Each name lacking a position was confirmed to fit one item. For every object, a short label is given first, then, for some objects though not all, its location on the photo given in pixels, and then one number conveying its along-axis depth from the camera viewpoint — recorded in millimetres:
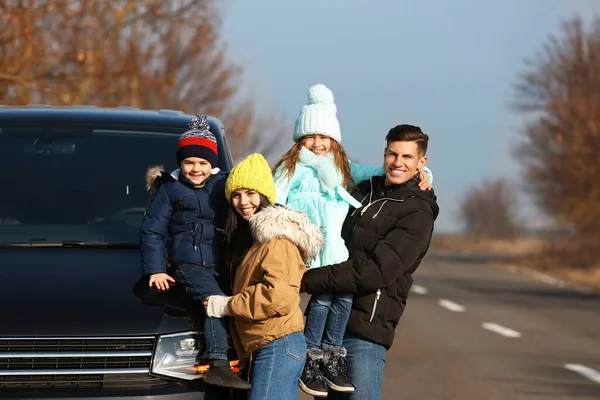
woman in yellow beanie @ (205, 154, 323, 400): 9603
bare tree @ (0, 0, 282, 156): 33203
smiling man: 10262
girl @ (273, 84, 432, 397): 10385
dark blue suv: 9451
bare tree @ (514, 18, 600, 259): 97033
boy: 9972
